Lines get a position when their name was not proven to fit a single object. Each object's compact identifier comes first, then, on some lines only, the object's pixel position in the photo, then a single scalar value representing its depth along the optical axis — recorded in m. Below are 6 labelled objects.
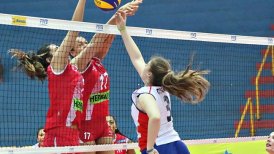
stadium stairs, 24.68
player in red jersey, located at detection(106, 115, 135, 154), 15.28
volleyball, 11.82
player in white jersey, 9.69
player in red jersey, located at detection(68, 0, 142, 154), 11.73
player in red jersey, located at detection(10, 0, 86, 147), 10.89
